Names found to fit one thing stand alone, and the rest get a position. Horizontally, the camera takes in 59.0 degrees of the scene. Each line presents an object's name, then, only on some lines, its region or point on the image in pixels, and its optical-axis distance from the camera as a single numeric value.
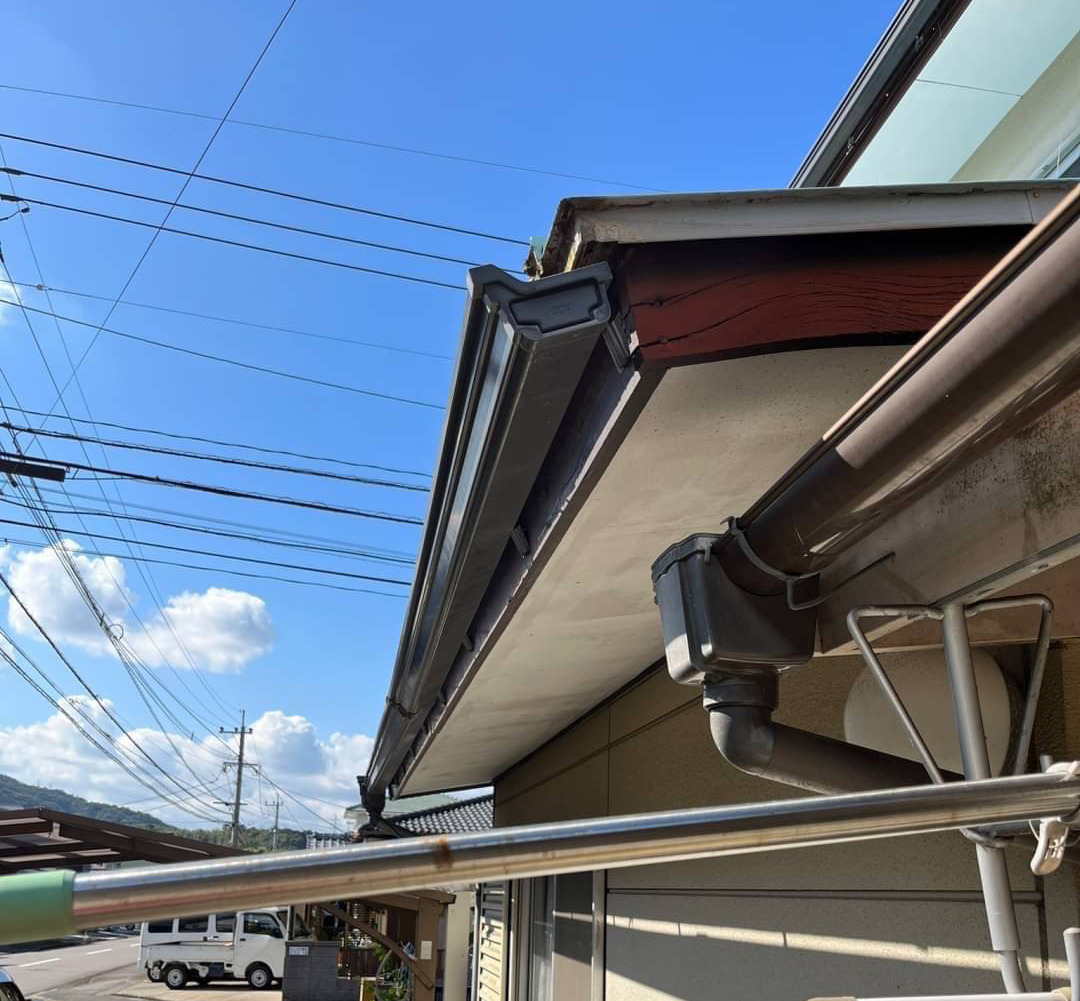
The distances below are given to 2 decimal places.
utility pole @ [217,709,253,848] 50.55
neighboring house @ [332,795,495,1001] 11.83
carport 8.48
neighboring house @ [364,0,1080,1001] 1.45
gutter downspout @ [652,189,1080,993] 0.99
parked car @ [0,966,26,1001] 8.53
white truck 23.02
